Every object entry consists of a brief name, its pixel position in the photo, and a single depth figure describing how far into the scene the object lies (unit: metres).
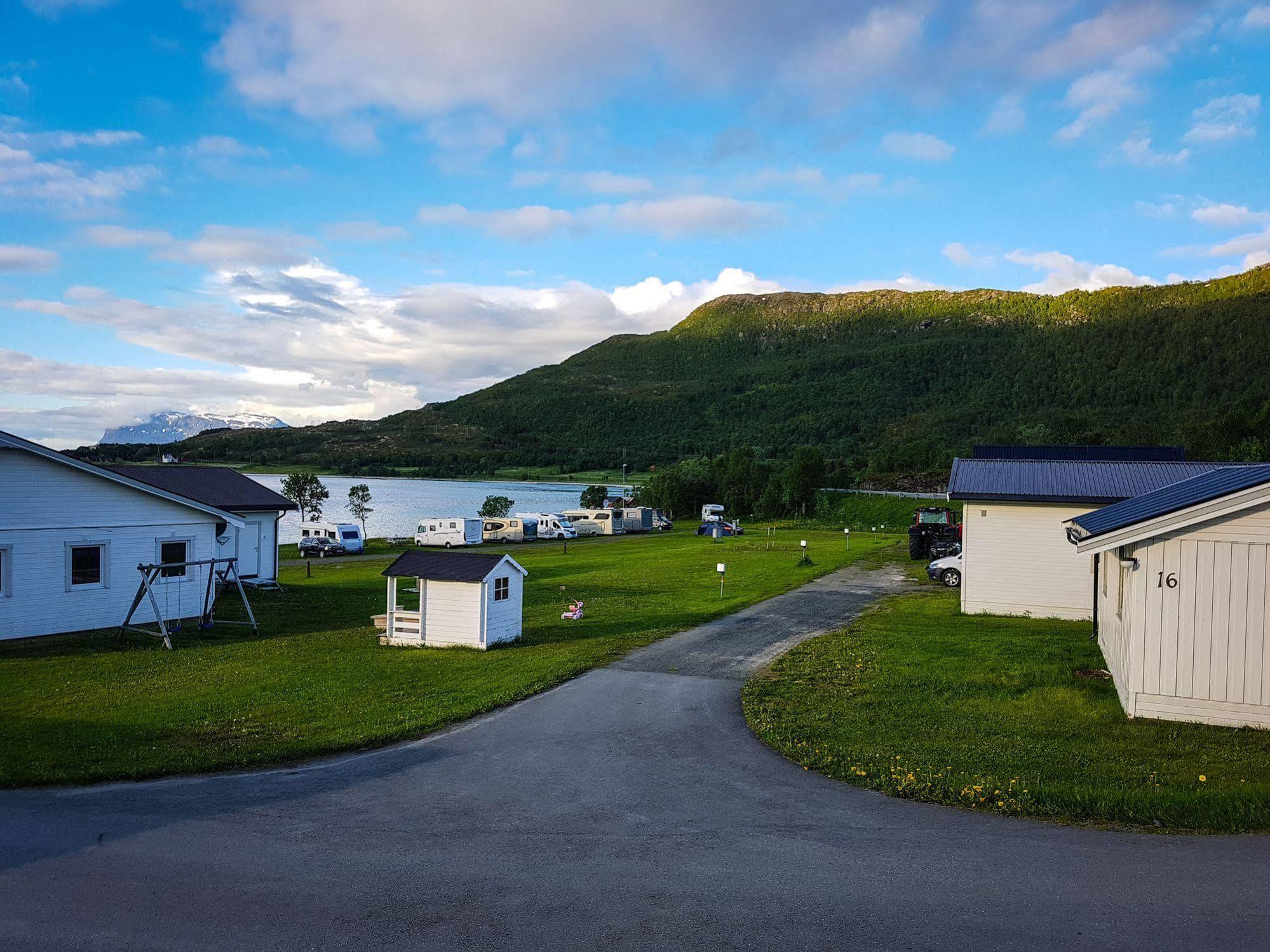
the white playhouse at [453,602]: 16.75
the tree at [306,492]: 65.31
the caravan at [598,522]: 58.56
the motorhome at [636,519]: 60.84
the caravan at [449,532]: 48.53
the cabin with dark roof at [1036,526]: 19.48
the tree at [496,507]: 67.06
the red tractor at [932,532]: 33.88
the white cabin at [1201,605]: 10.20
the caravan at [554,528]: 54.56
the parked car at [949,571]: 26.03
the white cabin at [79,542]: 17.53
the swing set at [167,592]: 17.89
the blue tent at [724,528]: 54.60
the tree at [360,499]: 69.75
